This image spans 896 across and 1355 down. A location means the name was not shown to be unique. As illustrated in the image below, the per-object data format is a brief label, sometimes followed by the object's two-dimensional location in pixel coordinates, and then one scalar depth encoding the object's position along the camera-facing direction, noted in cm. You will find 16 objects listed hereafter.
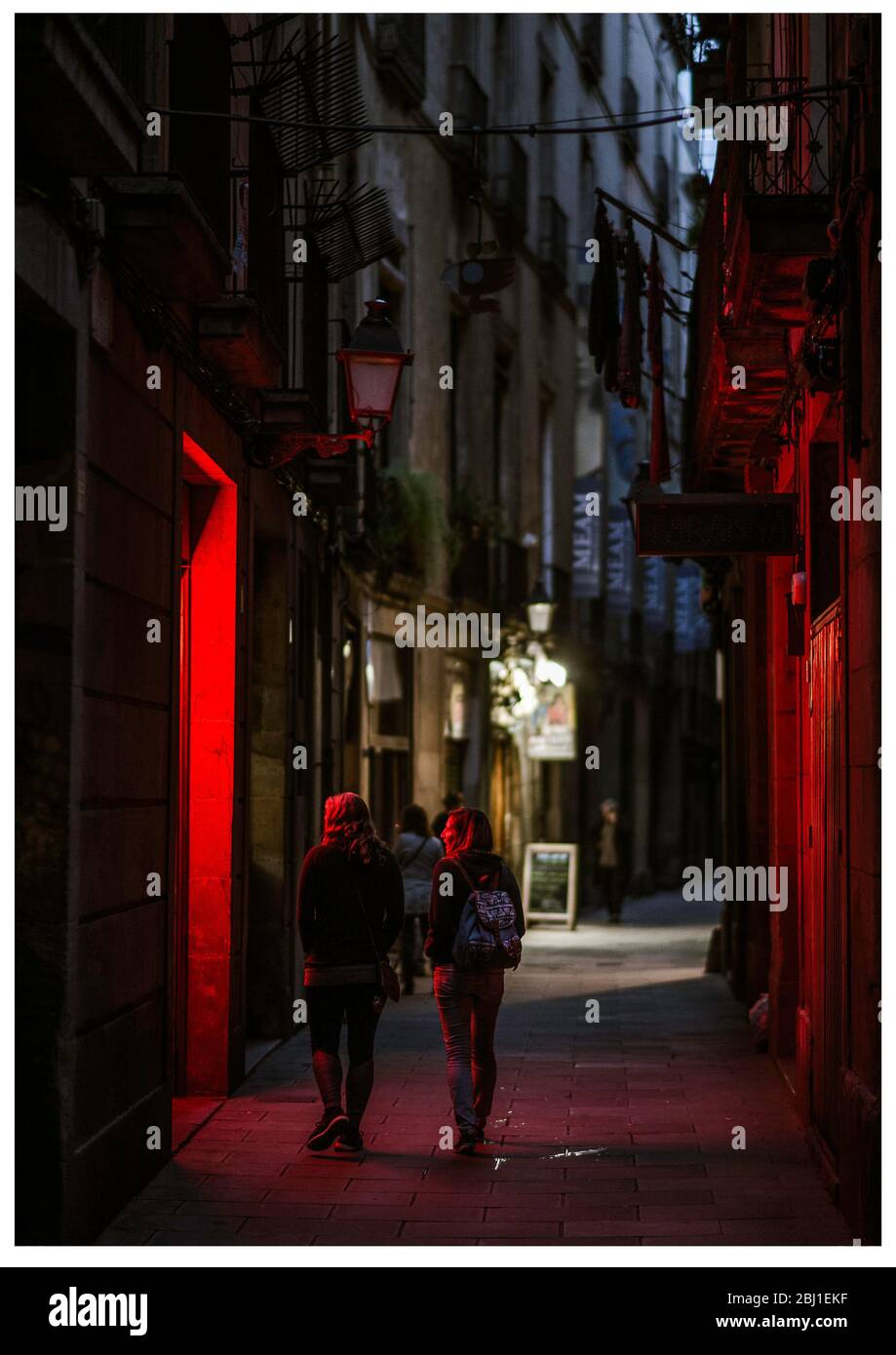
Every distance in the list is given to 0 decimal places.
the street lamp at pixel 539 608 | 2508
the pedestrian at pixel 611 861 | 2850
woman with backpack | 988
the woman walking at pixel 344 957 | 977
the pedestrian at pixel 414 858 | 1670
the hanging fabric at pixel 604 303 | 1375
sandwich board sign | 2577
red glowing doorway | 1160
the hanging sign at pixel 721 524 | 1109
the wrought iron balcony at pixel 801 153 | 890
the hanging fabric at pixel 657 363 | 1455
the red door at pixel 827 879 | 898
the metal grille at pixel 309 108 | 1171
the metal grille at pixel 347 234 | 1411
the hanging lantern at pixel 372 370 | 1226
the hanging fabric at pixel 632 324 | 1391
